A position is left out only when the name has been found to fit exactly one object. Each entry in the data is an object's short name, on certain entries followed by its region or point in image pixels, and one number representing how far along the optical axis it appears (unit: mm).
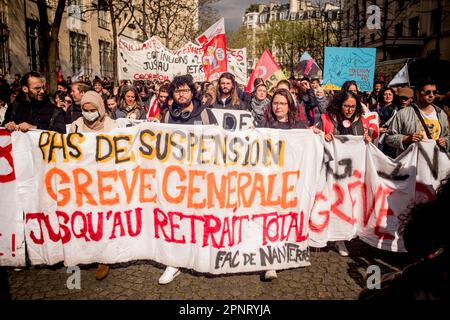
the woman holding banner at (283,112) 4148
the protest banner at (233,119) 4941
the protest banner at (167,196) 3416
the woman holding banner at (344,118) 4148
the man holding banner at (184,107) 4219
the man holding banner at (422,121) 3941
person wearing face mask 3807
